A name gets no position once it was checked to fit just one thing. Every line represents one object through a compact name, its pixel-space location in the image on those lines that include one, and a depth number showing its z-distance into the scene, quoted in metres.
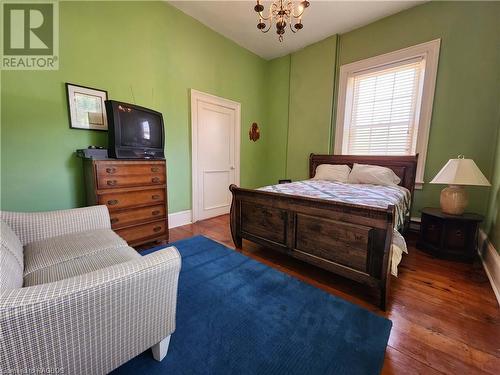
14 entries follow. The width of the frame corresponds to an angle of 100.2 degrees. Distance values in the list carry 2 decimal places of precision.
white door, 3.49
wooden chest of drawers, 2.06
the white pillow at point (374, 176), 2.87
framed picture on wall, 2.20
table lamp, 2.09
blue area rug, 1.10
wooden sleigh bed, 1.52
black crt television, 2.14
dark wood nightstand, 2.19
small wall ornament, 4.41
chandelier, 1.78
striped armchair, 0.68
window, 2.85
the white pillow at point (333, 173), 3.29
